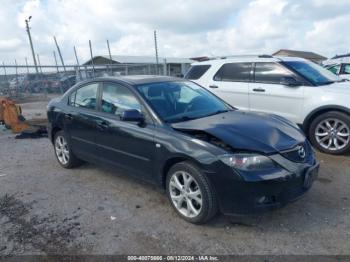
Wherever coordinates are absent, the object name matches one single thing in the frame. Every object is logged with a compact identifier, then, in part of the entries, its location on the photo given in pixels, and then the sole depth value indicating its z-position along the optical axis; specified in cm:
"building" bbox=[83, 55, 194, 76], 1986
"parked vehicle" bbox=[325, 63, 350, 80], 1257
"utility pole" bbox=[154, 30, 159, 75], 2077
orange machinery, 842
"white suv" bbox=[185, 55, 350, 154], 549
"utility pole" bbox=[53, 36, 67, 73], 2724
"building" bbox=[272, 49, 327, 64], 4388
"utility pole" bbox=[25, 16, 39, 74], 2989
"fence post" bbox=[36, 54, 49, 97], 1770
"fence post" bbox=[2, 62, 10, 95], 1770
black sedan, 310
